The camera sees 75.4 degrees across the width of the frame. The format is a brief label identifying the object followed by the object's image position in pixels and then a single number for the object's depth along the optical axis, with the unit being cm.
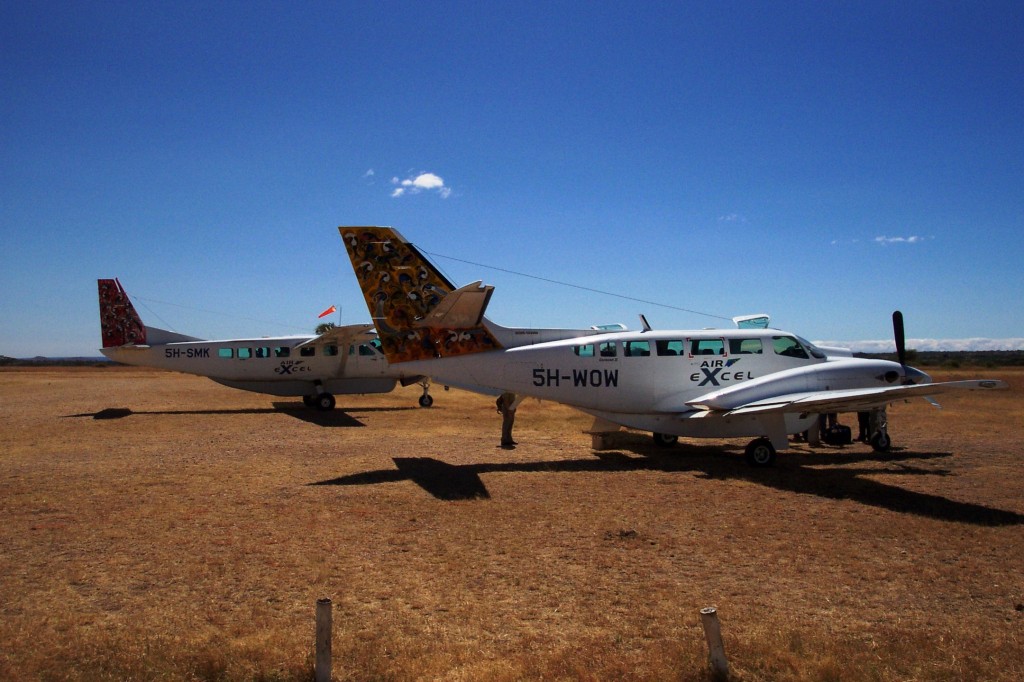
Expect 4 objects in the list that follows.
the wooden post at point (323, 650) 472
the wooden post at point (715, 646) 487
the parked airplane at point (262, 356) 2794
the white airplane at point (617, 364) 1459
